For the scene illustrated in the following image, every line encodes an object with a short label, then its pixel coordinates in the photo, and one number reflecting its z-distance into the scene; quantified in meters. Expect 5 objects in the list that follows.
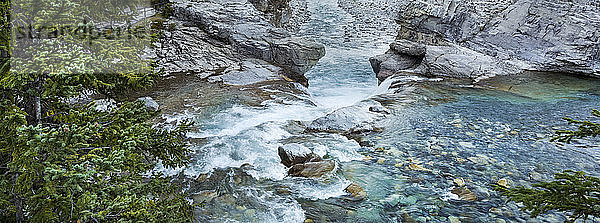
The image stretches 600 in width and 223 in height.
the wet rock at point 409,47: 18.73
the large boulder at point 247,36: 17.30
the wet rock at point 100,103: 11.06
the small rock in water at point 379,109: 11.62
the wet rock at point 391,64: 18.61
